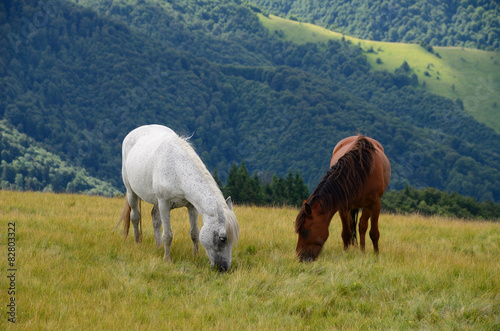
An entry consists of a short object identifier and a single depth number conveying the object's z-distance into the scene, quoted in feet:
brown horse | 48.67
